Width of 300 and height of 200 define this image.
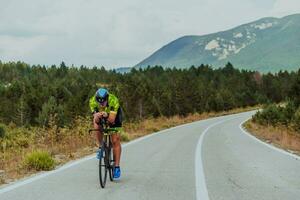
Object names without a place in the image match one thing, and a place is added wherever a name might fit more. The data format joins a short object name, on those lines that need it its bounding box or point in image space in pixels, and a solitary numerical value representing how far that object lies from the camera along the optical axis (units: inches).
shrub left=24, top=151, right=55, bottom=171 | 401.4
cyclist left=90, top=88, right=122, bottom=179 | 318.0
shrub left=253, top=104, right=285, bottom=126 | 1362.8
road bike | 313.9
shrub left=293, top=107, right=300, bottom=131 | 1006.7
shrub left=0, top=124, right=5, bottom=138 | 1772.6
